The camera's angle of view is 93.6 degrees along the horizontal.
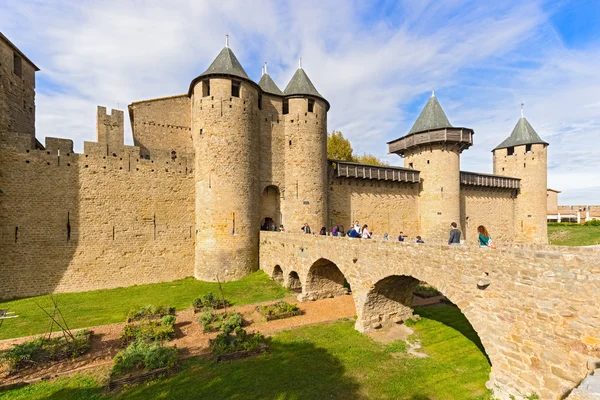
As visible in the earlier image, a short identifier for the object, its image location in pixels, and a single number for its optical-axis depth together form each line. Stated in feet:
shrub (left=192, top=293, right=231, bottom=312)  39.22
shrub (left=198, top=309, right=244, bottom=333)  31.34
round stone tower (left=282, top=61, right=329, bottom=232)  60.75
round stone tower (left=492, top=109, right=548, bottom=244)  87.71
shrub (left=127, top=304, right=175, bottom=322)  35.27
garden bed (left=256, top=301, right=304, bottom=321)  36.01
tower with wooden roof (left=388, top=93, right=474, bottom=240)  71.36
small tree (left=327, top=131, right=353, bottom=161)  102.99
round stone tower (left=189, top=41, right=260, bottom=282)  53.31
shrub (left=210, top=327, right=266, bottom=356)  27.20
